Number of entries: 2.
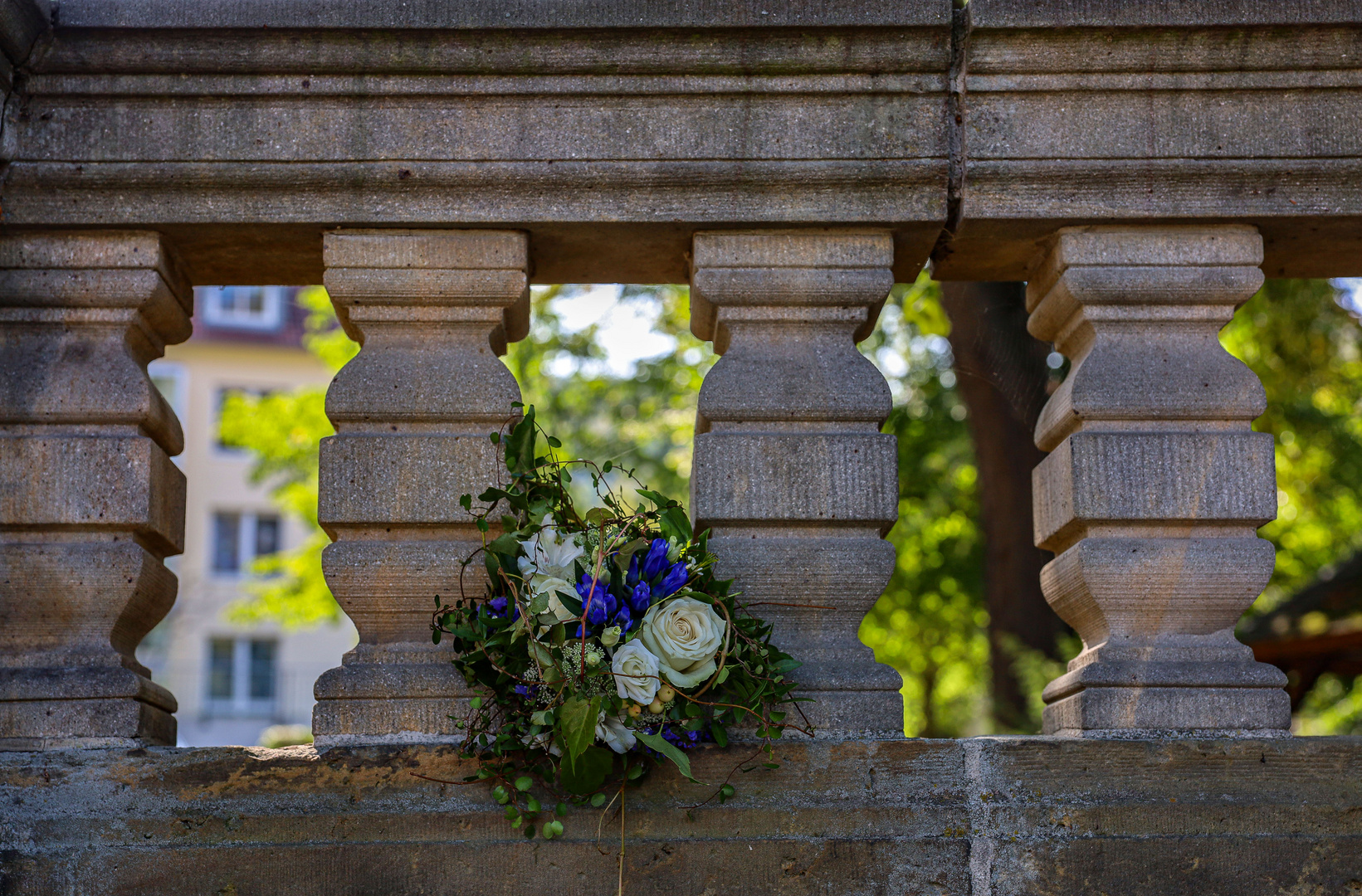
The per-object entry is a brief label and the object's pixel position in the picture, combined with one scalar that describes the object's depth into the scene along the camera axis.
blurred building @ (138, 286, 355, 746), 23.28
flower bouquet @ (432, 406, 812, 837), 2.49
